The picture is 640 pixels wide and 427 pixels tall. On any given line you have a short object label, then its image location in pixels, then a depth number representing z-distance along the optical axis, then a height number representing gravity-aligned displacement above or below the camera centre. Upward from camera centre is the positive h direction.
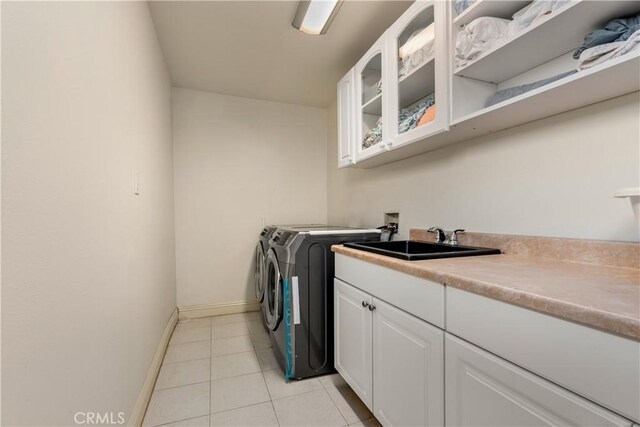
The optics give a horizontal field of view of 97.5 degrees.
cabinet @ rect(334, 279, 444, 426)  1.00 -0.64
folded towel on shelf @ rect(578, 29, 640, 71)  0.80 +0.48
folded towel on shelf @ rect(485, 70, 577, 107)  1.06 +0.49
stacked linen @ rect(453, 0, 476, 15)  1.21 +0.91
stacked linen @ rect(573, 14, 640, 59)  0.85 +0.56
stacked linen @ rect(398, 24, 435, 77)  1.44 +0.88
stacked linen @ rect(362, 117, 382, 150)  1.90 +0.53
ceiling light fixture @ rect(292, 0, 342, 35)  1.71 +1.27
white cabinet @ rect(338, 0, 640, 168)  0.91 +0.64
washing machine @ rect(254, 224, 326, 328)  2.47 -0.44
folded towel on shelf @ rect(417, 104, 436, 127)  1.44 +0.51
